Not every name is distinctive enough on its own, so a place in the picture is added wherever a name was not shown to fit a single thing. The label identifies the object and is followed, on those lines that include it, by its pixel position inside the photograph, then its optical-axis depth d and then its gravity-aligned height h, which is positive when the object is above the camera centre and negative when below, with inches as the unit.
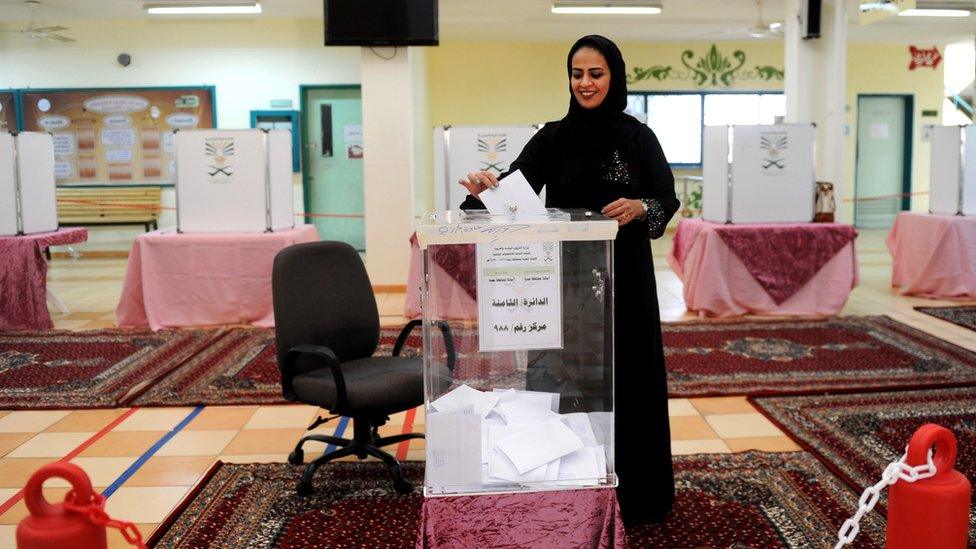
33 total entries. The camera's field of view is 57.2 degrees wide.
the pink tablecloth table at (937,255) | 263.3 -24.3
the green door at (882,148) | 497.0 +15.1
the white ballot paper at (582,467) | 65.5 -21.2
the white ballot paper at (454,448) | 64.4 -19.3
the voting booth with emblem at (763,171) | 245.9 +1.6
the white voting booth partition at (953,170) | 267.1 +1.3
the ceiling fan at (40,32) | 377.7 +65.7
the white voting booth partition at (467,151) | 234.5 +7.6
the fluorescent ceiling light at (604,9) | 358.6 +68.4
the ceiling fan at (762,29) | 369.4 +61.6
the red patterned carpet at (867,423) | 129.9 -40.8
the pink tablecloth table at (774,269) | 241.6 -25.0
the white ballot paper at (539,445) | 64.8 -19.4
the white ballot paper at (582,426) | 68.3 -18.9
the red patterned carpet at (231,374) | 170.2 -39.9
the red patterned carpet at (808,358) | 174.9 -39.7
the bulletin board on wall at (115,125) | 402.3 +26.4
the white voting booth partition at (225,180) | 232.2 +0.7
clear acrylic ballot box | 65.0 -12.8
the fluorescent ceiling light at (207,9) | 342.6 +67.7
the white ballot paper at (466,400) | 66.9 -16.5
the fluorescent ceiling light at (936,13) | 378.0 +68.7
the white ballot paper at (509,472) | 64.7 -21.1
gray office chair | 116.0 -23.6
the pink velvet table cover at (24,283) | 231.0 -25.3
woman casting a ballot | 88.1 -1.8
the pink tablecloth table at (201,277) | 229.8 -24.5
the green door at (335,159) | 406.0 +10.3
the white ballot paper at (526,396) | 68.8 -16.6
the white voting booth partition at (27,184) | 234.7 +0.3
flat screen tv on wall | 277.3 +49.3
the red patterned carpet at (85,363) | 172.2 -39.5
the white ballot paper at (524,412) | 67.6 -17.6
